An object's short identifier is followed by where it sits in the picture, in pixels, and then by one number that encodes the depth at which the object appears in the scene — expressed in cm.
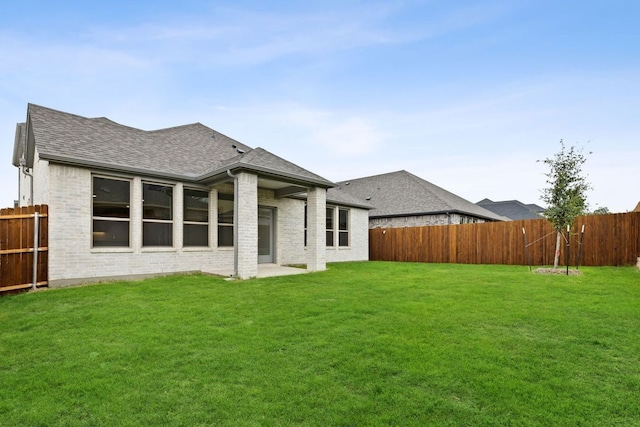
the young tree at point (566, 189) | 1030
